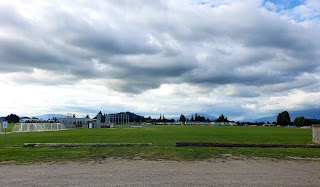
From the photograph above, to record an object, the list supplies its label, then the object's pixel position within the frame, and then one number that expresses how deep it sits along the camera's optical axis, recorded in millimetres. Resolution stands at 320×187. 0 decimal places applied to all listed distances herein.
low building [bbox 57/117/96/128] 68157
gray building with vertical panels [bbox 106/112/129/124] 112174
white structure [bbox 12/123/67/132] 39534
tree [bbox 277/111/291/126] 122520
